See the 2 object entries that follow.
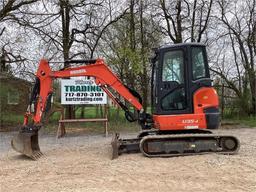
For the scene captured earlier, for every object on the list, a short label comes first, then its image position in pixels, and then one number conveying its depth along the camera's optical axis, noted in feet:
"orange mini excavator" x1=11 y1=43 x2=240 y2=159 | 17.85
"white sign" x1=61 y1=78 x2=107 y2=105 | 28.41
